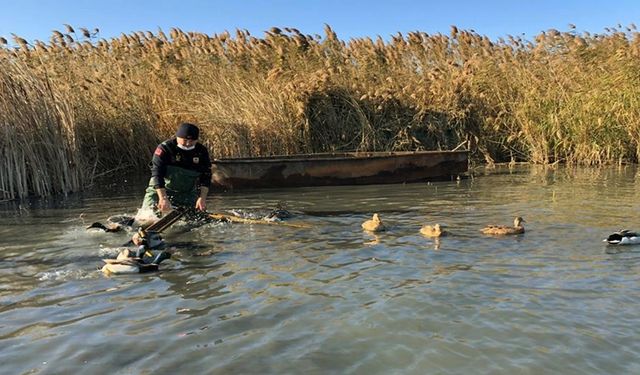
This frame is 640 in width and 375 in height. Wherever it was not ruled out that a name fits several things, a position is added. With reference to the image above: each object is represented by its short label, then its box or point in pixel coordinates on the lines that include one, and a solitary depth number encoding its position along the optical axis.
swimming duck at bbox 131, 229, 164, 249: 5.92
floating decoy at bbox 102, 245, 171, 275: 5.38
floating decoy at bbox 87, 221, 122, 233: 7.32
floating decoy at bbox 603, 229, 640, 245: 5.87
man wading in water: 7.80
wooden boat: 11.44
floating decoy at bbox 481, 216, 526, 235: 6.60
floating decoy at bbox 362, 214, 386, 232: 7.10
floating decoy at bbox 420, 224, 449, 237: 6.66
